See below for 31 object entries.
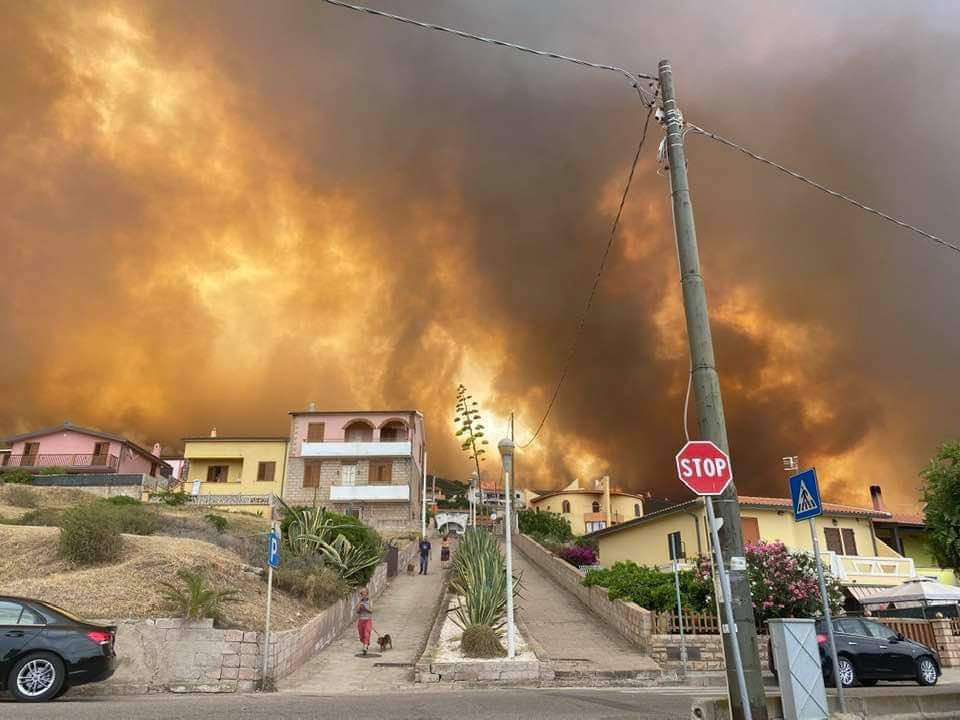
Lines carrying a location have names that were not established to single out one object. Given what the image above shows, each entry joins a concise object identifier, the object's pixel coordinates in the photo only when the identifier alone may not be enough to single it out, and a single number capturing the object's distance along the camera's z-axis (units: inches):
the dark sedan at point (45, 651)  348.8
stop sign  245.3
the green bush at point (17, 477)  1530.5
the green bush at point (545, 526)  2480.6
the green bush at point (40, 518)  800.0
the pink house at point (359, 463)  1943.9
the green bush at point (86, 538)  567.5
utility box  243.9
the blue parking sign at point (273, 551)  476.7
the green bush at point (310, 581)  628.2
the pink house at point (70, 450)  1923.0
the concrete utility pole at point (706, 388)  237.0
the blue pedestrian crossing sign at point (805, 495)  341.1
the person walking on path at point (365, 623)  588.7
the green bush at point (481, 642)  508.7
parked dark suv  528.4
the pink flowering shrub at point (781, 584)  630.5
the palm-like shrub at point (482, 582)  552.1
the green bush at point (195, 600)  441.1
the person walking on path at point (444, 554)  1355.8
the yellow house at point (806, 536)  1057.5
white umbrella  821.2
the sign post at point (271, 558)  444.9
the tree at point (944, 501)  892.6
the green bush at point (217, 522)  959.3
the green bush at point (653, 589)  663.1
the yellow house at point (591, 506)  3257.9
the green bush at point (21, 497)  1122.1
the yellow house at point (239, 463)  2031.3
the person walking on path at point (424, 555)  1200.2
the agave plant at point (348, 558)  771.4
